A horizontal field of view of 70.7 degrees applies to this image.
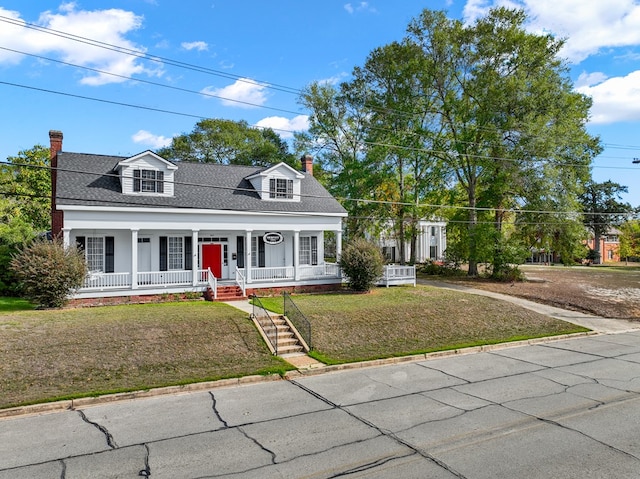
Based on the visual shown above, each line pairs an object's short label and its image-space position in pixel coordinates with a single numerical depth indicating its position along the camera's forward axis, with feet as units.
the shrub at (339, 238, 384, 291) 78.48
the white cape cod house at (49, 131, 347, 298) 69.92
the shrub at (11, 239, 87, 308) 56.99
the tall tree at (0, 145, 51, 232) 124.36
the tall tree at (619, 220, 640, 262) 219.82
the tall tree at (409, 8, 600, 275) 103.71
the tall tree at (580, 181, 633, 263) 246.27
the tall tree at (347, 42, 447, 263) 122.93
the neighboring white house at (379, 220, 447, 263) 172.04
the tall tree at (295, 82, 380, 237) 137.08
